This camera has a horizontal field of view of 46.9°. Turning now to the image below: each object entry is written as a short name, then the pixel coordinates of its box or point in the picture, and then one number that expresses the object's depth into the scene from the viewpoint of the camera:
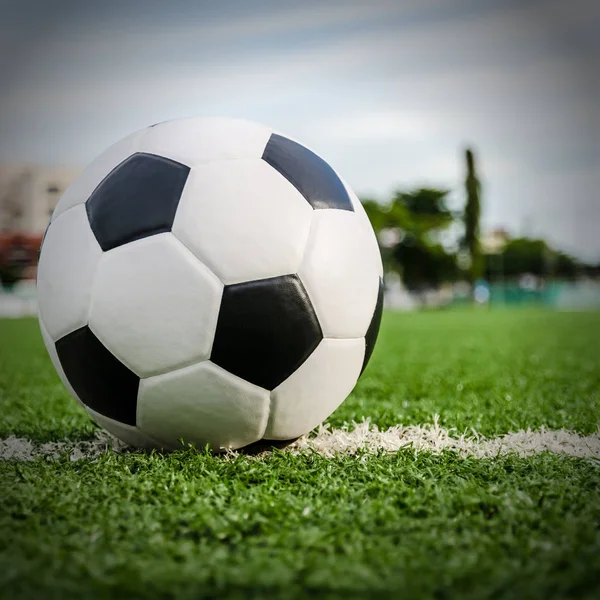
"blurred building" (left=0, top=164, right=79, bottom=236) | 56.41
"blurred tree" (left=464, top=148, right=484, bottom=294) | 52.03
